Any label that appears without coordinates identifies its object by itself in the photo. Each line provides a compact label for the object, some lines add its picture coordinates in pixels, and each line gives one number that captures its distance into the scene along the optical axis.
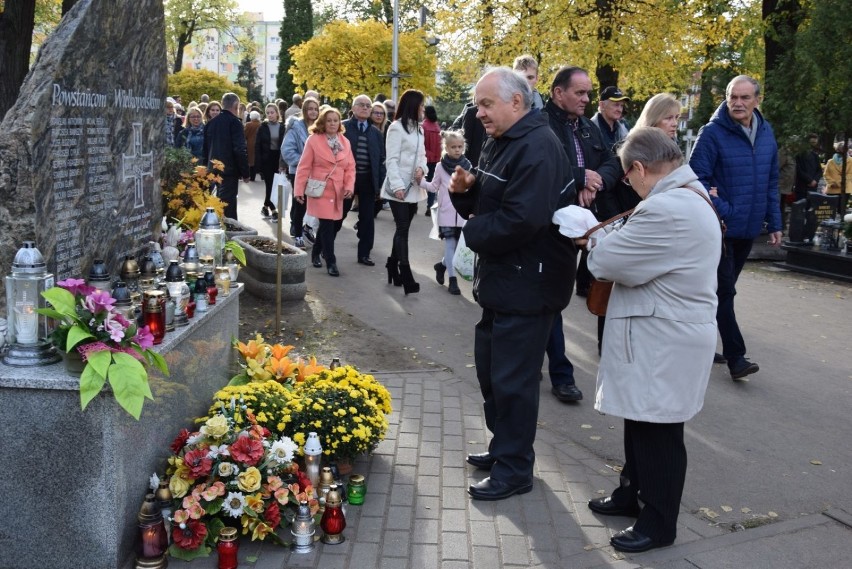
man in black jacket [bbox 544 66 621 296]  5.82
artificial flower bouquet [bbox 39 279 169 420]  3.44
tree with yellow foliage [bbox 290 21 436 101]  32.59
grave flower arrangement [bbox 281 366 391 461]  4.61
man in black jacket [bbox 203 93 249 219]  12.37
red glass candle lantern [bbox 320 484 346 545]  4.06
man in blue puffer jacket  6.85
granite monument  3.84
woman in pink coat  10.13
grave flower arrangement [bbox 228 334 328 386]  5.23
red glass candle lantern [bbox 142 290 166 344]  4.02
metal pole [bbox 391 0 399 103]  26.35
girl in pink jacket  8.98
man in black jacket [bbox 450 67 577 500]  4.32
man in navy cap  7.19
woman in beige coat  3.83
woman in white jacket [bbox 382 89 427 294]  9.84
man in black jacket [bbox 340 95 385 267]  10.79
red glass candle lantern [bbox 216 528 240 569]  3.75
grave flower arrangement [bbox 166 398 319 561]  3.89
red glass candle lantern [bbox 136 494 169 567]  3.70
